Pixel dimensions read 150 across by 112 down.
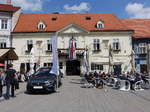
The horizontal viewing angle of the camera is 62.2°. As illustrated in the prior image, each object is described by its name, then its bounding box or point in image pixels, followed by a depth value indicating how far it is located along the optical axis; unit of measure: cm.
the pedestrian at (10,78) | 708
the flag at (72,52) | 1628
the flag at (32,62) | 1438
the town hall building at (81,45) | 2083
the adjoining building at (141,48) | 2142
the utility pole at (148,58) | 1963
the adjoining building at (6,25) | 2057
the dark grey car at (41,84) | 817
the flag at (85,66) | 1293
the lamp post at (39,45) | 2100
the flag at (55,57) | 923
